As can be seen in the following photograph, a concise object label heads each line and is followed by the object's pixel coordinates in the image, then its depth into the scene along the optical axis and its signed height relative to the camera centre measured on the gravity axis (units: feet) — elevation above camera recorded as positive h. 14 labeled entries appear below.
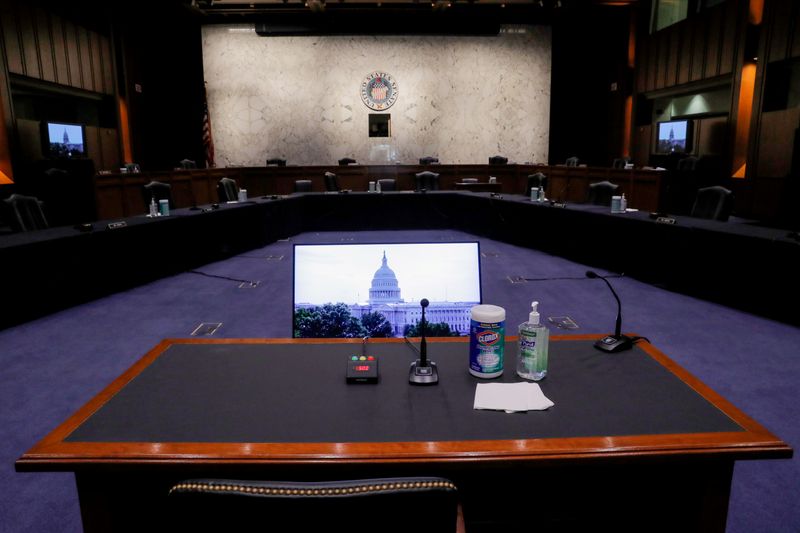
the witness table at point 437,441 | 3.24 -1.82
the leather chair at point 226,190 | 22.26 -0.88
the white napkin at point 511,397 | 3.91 -1.80
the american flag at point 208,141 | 37.01 +2.06
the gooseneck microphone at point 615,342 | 5.09 -1.75
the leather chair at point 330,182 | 27.53 -0.68
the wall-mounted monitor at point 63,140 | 27.61 +1.67
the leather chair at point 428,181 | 28.02 -0.66
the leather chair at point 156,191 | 18.63 -0.78
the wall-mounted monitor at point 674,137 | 31.08 +1.94
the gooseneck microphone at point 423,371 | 4.33 -1.74
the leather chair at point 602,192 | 19.85 -0.93
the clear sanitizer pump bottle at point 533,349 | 4.33 -1.54
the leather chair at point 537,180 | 24.41 -0.56
